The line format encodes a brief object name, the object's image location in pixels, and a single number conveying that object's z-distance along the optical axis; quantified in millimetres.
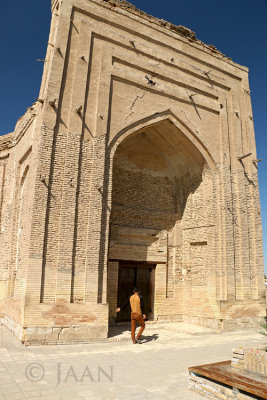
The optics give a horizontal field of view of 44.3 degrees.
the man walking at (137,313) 7691
